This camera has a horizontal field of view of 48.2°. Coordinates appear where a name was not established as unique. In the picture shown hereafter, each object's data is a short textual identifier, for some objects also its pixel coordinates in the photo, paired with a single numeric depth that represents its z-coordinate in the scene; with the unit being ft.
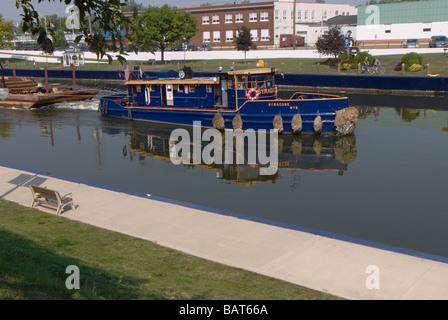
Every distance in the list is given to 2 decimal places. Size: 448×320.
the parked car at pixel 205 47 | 300.40
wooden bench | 46.24
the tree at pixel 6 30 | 288.51
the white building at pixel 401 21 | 270.87
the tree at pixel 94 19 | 24.14
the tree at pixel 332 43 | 185.68
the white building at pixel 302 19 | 310.24
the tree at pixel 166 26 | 236.22
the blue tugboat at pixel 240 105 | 93.25
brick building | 308.60
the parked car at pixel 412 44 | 236.28
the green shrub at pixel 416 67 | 164.25
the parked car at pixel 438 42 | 220.02
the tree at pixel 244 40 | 216.95
